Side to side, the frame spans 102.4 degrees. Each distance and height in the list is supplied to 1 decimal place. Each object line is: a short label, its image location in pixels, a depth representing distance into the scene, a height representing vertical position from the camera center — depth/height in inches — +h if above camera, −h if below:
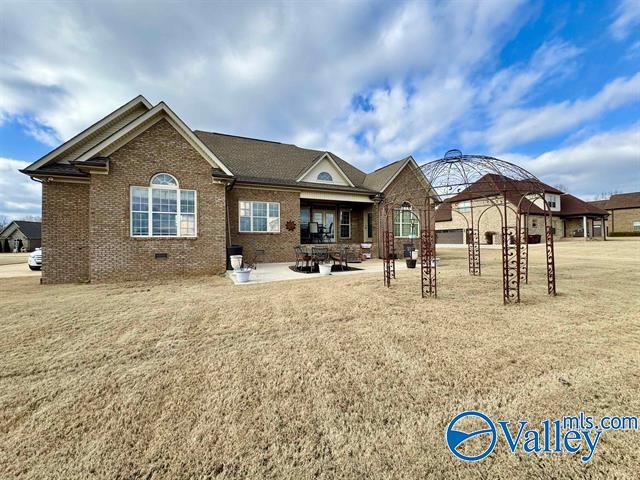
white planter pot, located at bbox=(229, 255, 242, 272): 435.8 -29.8
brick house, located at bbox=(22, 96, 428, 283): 384.2 +71.0
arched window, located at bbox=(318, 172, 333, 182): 649.7 +169.7
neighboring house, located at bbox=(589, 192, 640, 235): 1707.7 +181.5
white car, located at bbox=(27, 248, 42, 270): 581.3 -34.1
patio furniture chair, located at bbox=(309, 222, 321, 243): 702.5 +31.3
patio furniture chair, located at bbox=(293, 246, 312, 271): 456.4 -22.2
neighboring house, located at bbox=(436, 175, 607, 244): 1280.8 +107.7
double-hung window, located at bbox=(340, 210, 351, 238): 749.9 +57.3
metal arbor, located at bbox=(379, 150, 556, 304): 272.7 +71.1
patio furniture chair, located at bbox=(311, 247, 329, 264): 456.1 -19.1
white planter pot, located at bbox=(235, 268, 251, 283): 357.4 -42.5
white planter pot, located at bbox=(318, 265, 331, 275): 411.5 -42.7
